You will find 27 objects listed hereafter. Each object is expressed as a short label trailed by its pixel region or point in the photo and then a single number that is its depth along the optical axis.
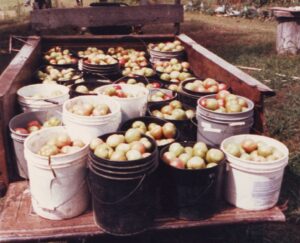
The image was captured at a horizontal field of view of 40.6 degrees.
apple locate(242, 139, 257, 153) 3.37
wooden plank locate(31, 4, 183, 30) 6.37
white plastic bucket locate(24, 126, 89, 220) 2.86
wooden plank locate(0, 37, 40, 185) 3.42
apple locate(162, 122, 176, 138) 3.62
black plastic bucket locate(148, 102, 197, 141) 3.96
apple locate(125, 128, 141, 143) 3.15
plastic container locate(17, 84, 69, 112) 3.93
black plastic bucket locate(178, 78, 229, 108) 4.39
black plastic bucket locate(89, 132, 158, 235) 2.67
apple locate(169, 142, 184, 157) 3.21
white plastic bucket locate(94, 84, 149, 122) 3.82
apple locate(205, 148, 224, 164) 3.08
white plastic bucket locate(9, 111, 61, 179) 3.48
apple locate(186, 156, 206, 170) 3.01
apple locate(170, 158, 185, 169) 2.99
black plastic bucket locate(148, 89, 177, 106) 4.82
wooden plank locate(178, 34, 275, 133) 3.83
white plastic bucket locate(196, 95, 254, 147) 3.55
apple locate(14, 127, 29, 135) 3.53
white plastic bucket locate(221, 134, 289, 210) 2.98
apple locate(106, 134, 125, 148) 3.06
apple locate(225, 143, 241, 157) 3.22
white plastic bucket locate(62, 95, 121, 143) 3.24
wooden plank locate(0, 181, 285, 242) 2.79
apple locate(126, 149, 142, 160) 2.83
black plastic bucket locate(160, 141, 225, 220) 2.88
